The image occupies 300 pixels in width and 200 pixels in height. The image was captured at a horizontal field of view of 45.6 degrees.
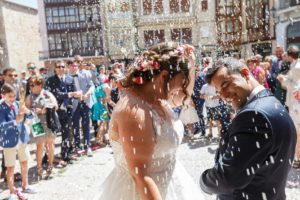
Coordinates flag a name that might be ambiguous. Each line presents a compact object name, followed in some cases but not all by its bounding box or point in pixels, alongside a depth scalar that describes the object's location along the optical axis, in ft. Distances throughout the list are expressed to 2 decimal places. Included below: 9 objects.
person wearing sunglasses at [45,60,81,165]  21.30
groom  6.19
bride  6.24
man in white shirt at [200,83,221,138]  24.27
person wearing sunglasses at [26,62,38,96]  24.06
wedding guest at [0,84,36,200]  15.62
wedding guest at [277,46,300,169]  16.85
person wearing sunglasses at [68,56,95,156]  22.75
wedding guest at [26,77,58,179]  18.38
